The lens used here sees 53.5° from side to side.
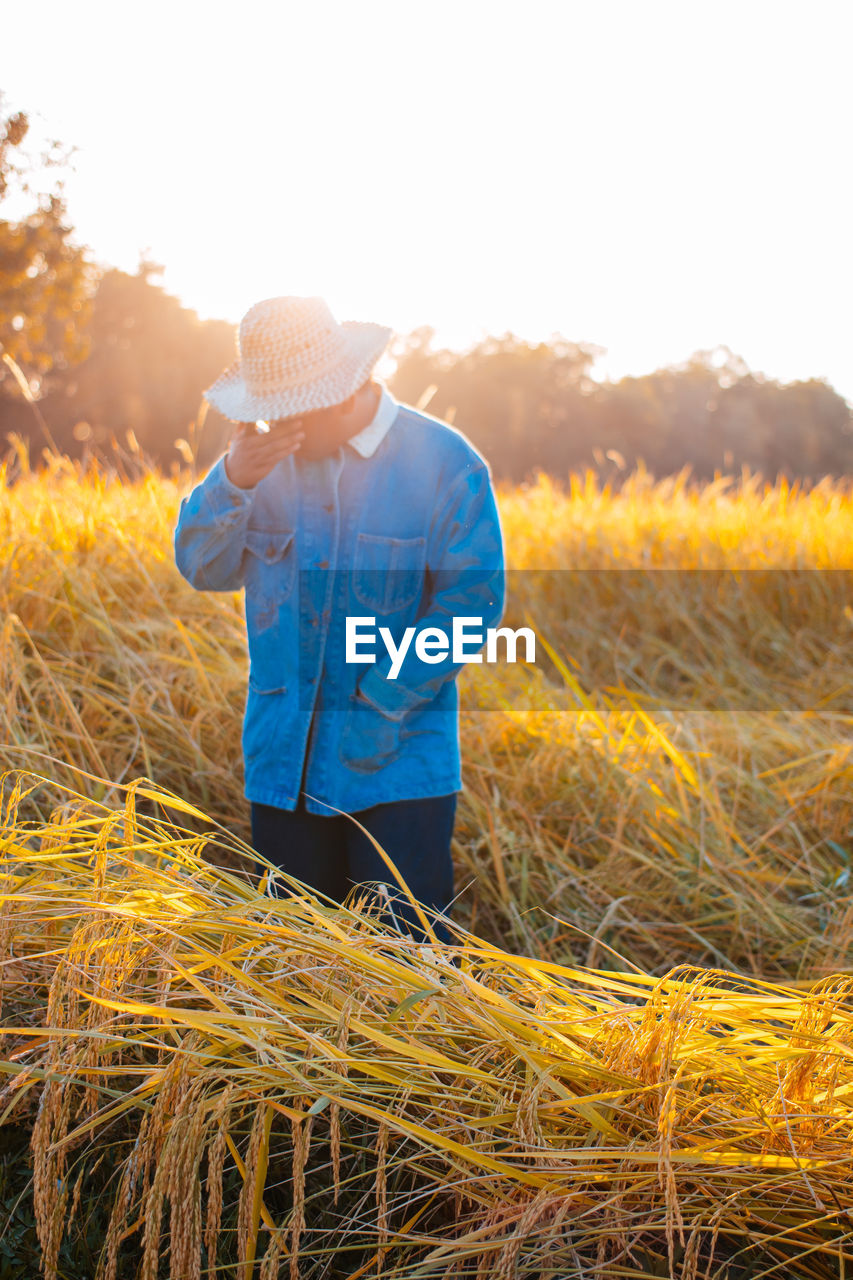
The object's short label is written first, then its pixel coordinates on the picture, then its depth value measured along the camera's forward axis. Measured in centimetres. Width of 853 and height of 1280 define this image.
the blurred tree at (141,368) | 2028
